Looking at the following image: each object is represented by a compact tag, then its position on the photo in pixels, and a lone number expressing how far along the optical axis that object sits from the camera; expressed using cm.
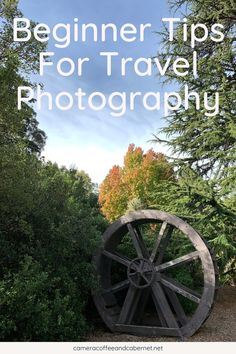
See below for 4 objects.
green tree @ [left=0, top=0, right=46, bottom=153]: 678
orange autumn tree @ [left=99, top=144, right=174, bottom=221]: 2488
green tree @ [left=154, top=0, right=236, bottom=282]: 1047
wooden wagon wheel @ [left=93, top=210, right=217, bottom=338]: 740
